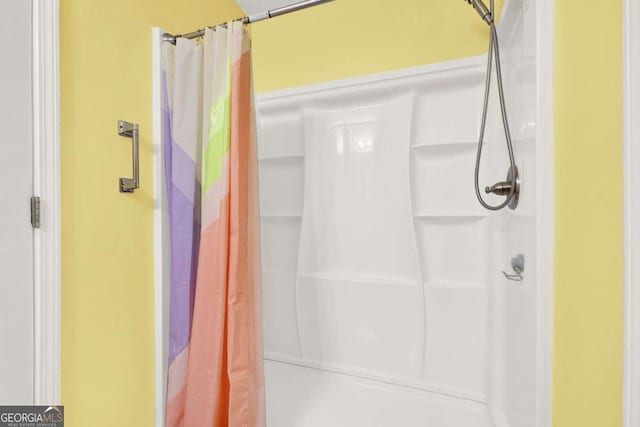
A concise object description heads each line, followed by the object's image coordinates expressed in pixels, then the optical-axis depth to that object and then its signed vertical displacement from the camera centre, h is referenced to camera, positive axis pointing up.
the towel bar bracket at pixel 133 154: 1.15 +0.21
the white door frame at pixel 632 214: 0.63 -0.01
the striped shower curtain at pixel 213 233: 1.14 -0.08
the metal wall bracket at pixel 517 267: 1.07 -0.19
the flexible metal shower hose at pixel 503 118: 1.08 +0.33
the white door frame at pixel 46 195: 0.90 +0.05
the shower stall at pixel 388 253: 1.41 -0.23
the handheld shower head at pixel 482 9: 1.28 +0.82
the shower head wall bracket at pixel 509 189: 1.09 +0.08
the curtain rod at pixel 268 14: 1.18 +0.74
